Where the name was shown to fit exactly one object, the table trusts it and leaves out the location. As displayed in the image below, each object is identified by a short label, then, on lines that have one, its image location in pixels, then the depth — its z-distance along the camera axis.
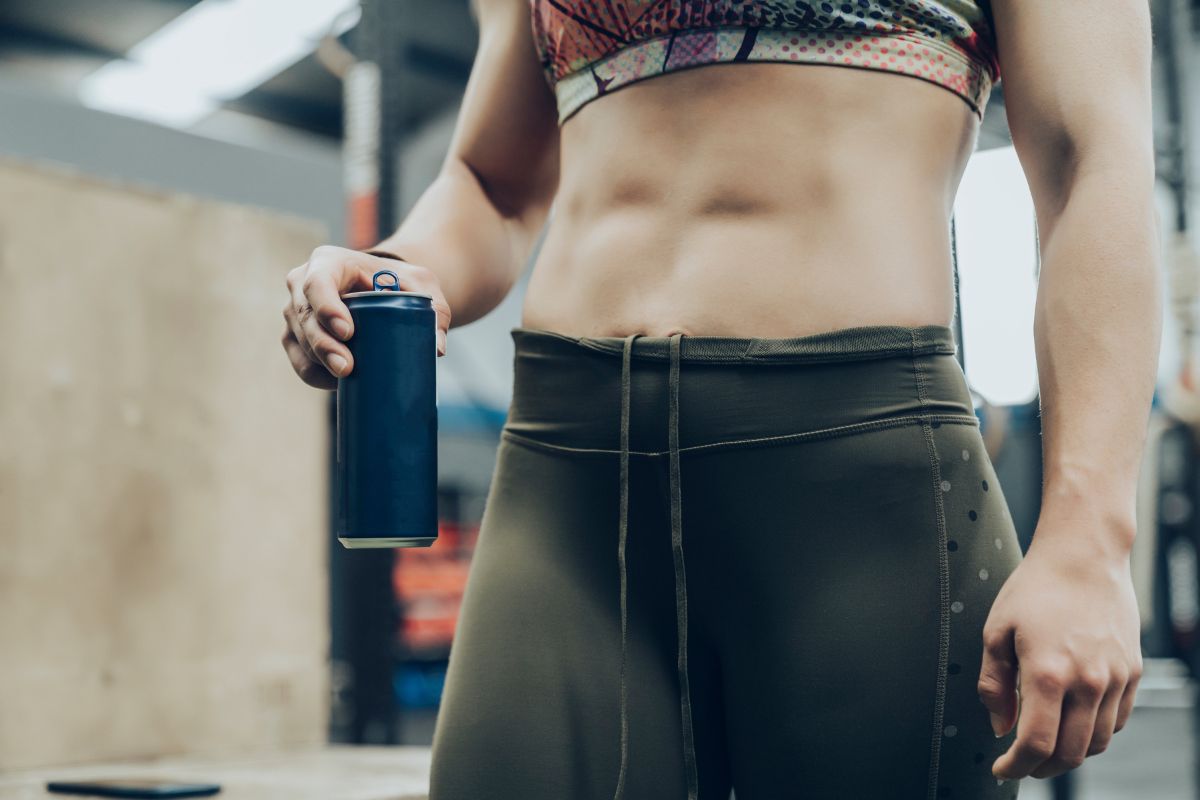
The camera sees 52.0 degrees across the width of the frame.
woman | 0.74
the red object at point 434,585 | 7.51
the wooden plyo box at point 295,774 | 1.54
